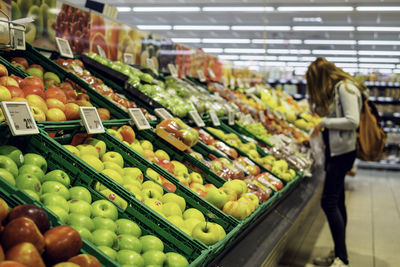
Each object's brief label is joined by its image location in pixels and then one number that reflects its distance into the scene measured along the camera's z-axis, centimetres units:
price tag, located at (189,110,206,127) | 347
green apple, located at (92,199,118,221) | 153
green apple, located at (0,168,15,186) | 142
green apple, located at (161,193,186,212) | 200
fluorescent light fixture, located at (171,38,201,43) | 1876
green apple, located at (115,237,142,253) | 144
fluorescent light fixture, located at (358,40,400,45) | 1750
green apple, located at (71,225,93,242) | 134
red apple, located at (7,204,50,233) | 116
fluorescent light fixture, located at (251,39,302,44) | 1824
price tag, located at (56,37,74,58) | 295
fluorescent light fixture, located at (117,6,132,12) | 1281
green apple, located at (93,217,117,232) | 146
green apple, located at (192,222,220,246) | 171
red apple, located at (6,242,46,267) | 100
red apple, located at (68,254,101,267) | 112
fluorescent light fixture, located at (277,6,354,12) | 1195
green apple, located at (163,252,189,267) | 147
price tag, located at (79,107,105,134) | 204
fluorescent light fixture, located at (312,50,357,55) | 2033
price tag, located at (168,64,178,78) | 477
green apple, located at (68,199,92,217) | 146
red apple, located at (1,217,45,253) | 105
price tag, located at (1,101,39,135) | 157
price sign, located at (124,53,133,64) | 389
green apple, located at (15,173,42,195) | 147
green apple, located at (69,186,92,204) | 157
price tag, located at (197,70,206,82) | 560
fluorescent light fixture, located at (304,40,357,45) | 1824
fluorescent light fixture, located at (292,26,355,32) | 1501
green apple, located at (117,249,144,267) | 136
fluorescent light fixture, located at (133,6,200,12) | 1261
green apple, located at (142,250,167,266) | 143
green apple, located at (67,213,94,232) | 139
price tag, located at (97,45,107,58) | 353
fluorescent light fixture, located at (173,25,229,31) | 1585
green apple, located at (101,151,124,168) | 208
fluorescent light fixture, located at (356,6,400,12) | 1157
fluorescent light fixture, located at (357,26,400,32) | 1472
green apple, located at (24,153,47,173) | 162
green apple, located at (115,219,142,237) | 153
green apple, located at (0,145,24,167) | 157
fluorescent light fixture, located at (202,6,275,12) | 1253
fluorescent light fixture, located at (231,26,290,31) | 1569
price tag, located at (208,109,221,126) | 390
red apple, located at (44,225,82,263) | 112
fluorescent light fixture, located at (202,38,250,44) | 1850
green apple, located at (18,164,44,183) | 155
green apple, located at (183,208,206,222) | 194
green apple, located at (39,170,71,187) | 160
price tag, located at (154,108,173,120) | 300
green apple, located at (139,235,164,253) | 151
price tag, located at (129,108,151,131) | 261
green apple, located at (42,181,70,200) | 152
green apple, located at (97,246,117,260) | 132
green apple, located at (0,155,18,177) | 148
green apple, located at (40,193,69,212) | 143
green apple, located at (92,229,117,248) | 137
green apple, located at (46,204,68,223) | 138
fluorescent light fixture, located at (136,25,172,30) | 1622
